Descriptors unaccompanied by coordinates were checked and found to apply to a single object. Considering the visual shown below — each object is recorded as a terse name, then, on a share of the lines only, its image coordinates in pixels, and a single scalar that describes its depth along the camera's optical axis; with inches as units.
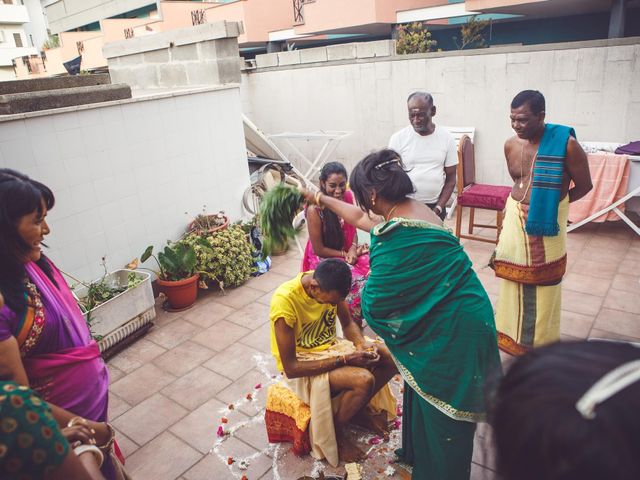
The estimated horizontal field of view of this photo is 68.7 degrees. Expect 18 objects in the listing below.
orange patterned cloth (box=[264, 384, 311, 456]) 106.3
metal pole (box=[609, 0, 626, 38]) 248.7
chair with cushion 205.0
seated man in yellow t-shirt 98.9
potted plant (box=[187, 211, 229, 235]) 197.8
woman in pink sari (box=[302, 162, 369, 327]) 132.3
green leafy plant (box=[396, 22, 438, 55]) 290.0
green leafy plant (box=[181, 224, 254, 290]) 186.1
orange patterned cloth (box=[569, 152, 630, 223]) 197.6
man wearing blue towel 118.7
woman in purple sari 70.5
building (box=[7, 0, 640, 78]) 323.3
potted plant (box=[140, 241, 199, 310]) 177.9
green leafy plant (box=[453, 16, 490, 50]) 320.2
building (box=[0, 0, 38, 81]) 1150.3
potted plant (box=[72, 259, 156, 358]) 149.4
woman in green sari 79.1
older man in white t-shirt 160.9
